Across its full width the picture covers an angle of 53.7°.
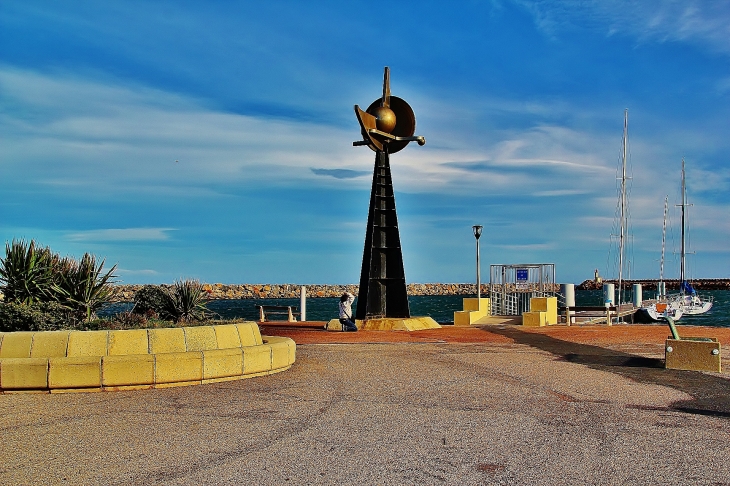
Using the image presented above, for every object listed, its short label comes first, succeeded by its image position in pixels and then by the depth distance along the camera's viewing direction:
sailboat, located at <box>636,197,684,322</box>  50.34
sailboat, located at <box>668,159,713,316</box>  65.12
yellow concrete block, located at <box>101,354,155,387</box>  10.38
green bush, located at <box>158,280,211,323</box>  16.84
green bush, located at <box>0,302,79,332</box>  13.45
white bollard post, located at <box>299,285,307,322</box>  30.83
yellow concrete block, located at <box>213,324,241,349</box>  11.69
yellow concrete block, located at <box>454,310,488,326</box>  28.12
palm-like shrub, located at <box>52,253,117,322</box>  15.42
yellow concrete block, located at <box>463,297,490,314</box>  29.78
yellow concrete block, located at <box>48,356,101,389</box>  10.27
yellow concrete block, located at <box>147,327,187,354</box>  10.91
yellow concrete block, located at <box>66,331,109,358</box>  10.61
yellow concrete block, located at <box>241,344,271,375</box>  11.54
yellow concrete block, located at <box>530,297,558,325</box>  27.55
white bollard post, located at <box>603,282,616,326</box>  43.17
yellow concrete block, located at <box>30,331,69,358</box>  10.56
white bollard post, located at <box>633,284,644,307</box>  56.06
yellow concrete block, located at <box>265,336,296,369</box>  12.09
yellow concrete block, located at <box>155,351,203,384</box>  10.62
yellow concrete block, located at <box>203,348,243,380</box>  11.01
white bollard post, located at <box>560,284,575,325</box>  34.89
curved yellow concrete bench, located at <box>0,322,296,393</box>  10.27
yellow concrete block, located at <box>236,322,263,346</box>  12.29
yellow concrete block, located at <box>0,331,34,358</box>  10.60
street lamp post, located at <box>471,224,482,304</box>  29.87
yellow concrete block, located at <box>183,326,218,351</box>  11.23
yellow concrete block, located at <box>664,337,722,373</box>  12.95
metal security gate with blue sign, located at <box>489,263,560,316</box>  29.67
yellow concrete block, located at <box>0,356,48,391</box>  10.24
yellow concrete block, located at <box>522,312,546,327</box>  26.64
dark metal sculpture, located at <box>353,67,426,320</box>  23.86
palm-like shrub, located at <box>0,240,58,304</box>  16.44
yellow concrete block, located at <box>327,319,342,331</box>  22.84
